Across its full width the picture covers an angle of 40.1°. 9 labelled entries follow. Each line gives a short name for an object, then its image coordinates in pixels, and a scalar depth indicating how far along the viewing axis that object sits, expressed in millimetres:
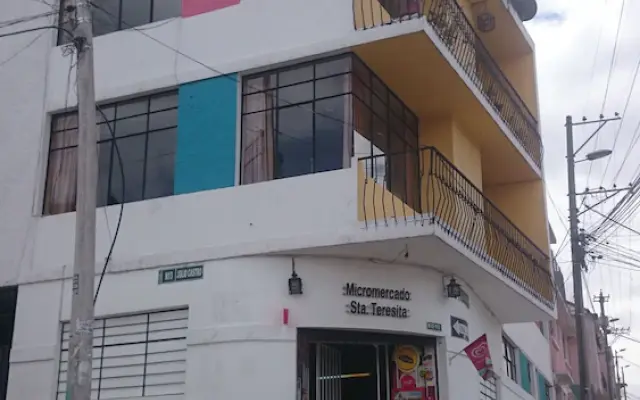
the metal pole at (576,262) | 22719
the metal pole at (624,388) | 62119
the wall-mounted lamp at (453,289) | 13609
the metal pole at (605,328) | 40031
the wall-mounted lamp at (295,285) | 12289
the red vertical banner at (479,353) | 13398
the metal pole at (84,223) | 9820
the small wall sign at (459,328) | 13780
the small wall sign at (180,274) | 12750
